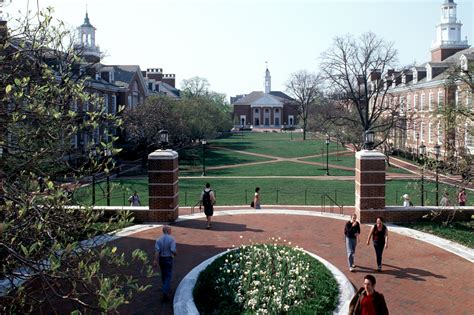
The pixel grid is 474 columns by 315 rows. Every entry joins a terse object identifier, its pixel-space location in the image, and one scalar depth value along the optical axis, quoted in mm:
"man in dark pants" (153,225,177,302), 9383
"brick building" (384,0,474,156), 45594
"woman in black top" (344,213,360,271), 11000
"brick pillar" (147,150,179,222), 15883
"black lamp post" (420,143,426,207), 21770
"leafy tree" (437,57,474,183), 10773
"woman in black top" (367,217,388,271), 10961
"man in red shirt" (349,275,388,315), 6922
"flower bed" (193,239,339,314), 8344
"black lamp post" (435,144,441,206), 19405
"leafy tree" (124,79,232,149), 40438
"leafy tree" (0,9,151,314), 4348
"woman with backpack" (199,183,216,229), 15184
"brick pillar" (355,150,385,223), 15688
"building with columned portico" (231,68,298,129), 118000
